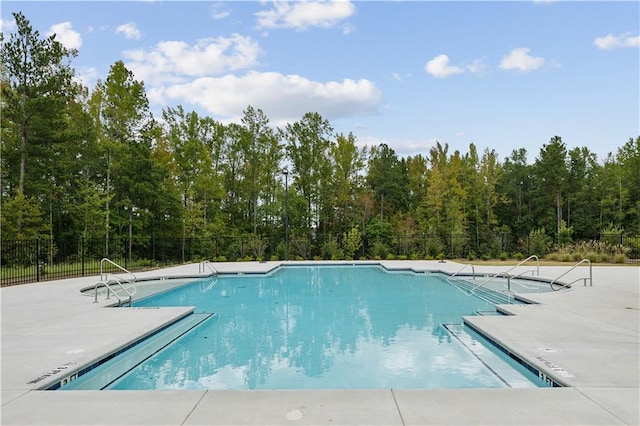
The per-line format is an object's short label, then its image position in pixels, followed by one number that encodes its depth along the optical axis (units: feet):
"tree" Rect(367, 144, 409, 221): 116.57
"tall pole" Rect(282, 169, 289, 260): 74.97
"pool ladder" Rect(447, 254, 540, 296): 39.27
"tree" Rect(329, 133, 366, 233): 105.40
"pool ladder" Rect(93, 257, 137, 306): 30.86
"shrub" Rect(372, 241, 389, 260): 77.71
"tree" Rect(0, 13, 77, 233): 62.95
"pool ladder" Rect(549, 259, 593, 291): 36.30
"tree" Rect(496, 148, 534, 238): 125.70
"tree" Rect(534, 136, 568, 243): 120.26
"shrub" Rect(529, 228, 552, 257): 74.18
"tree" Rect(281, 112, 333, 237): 103.96
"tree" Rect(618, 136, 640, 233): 110.93
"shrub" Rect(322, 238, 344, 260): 78.20
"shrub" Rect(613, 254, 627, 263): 62.44
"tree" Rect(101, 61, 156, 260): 75.63
